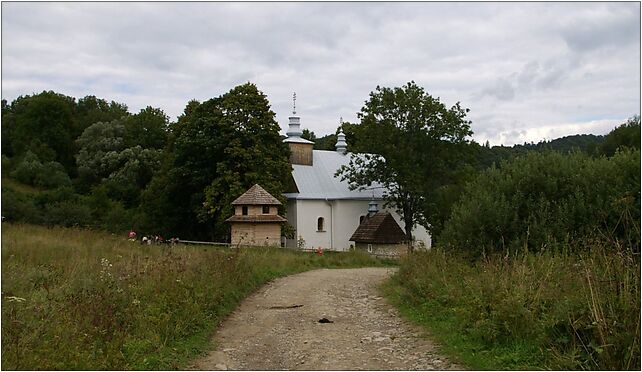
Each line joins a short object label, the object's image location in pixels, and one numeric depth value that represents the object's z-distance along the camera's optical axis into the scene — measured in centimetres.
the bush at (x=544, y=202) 1350
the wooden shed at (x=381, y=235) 3878
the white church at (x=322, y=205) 4253
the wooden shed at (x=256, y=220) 3238
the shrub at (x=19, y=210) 3101
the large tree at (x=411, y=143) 3797
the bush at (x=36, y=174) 4562
